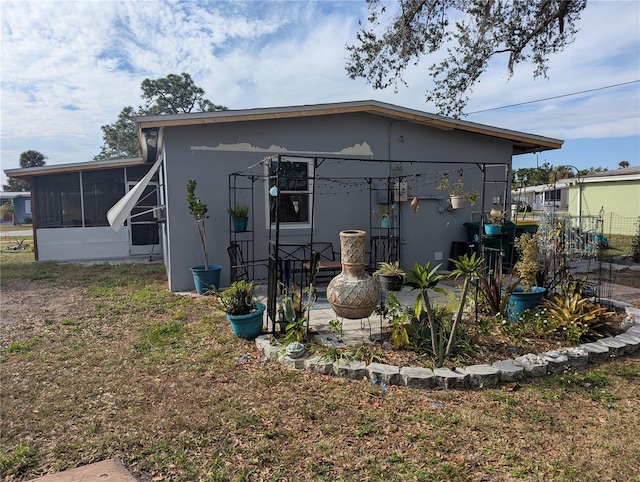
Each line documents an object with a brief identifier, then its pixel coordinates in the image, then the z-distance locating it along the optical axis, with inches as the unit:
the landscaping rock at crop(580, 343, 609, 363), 149.9
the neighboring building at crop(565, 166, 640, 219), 644.1
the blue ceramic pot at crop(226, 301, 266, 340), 169.0
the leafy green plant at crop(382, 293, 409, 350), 153.9
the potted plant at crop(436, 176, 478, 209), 252.8
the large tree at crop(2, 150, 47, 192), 1504.7
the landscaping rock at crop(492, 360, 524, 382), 132.9
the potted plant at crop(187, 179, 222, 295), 243.0
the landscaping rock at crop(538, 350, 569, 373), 140.2
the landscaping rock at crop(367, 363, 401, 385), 131.4
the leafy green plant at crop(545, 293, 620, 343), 162.9
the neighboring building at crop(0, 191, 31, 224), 1158.3
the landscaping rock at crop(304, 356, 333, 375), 139.3
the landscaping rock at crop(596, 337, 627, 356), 153.5
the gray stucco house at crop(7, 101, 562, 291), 260.8
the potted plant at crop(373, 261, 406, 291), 222.5
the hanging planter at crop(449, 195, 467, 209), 252.7
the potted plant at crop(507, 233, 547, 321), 180.2
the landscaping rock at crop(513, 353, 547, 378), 136.4
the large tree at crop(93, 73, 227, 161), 1379.2
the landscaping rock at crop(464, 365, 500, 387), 130.2
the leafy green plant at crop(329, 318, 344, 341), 166.8
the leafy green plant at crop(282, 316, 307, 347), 158.7
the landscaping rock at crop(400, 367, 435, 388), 129.3
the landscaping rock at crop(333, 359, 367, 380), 136.1
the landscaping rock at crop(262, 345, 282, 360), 152.1
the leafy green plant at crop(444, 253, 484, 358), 142.3
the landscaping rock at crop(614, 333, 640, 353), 157.0
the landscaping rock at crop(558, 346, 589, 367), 144.7
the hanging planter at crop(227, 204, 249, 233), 253.1
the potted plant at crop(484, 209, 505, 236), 225.3
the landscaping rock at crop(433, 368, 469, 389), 128.9
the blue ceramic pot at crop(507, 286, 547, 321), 180.2
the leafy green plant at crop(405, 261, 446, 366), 136.9
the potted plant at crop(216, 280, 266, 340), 170.1
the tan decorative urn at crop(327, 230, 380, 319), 151.0
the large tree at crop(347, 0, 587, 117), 322.7
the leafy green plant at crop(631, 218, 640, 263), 391.5
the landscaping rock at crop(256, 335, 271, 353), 159.8
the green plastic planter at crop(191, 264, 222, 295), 248.7
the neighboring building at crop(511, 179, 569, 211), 1239.7
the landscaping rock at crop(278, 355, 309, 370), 143.9
